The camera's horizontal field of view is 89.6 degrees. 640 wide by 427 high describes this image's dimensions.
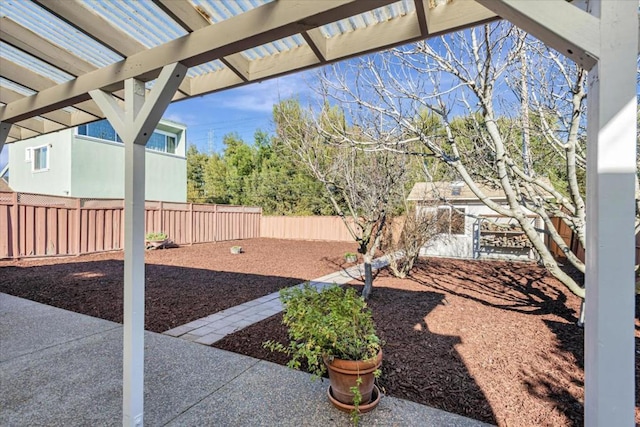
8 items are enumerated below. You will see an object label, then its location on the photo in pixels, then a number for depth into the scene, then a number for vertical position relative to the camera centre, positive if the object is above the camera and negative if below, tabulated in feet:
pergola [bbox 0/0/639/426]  3.70 +2.91
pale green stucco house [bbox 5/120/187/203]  37.24 +6.06
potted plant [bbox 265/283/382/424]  7.32 -3.24
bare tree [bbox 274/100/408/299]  17.26 +2.12
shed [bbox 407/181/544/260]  35.14 -2.78
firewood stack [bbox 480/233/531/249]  34.76 -3.09
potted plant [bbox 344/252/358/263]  32.93 -4.66
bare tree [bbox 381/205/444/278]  24.13 -1.94
